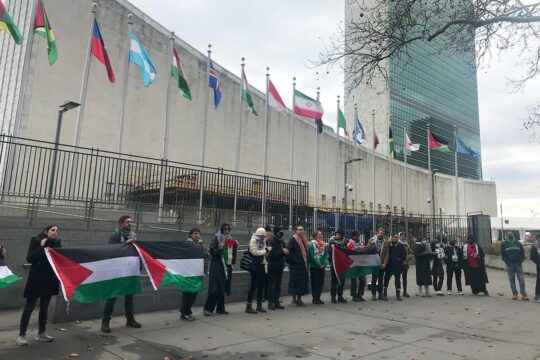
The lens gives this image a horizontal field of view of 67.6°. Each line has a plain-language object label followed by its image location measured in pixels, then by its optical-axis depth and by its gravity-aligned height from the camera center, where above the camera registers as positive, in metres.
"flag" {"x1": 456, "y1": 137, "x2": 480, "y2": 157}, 28.51 +6.63
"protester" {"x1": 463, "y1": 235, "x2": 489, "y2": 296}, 12.47 -0.88
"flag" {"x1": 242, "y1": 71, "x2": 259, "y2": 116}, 19.83 +7.05
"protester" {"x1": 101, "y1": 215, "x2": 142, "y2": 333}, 6.73 -1.21
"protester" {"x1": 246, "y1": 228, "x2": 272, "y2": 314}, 8.83 -0.69
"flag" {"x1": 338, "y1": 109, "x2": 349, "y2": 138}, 23.98 +6.90
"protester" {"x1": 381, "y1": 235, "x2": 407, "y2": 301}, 11.35 -0.53
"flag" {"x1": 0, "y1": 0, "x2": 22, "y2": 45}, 12.05 +6.04
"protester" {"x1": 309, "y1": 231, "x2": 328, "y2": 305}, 10.22 -0.73
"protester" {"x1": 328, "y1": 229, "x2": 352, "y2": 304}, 10.55 -1.17
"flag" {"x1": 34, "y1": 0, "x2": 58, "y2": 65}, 13.78 +6.76
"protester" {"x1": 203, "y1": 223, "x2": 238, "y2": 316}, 8.25 -0.73
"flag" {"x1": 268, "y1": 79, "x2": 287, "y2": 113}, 20.25 +6.86
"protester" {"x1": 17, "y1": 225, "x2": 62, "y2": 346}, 6.00 -0.84
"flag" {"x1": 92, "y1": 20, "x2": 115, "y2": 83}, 15.42 +6.95
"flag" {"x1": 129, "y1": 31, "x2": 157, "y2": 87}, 16.50 +7.04
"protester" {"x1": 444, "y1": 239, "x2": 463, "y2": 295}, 12.70 -0.70
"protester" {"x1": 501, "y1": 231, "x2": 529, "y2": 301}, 11.65 -0.40
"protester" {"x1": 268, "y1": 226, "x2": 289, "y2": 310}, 9.38 -0.76
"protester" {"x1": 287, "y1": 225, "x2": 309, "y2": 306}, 9.83 -0.75
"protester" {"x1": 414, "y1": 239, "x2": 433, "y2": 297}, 11.91 -0.72
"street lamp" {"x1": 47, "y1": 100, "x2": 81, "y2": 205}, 11.38 +3.52
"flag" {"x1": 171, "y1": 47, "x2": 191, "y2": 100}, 17.25 +6.73
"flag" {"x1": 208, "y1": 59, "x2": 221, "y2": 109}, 18.44 +6.80
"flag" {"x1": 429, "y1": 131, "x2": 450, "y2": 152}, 26.95 +6.51
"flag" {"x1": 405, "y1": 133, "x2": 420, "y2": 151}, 28.67 +6.70
